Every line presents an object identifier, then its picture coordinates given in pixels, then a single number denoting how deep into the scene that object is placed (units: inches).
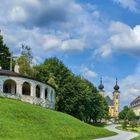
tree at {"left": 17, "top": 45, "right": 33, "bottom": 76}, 1960.5
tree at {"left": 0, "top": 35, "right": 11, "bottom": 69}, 2150.2
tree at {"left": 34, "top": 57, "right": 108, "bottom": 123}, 2005.3
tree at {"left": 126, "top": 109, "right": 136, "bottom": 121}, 3768.8
